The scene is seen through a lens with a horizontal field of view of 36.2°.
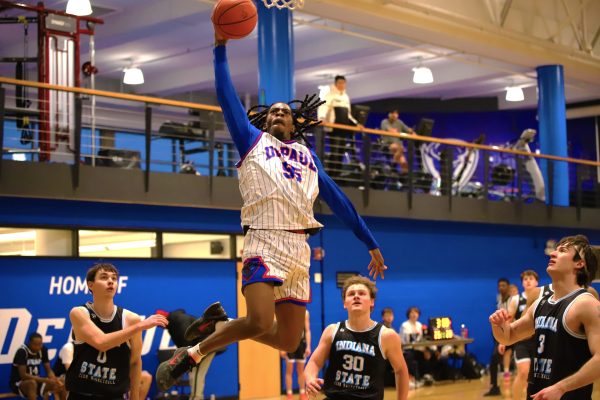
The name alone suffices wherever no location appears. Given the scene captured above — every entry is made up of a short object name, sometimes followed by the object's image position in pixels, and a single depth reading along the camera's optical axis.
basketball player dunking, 4.68
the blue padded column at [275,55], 13.36
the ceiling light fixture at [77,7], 12.44
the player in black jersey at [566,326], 4.54
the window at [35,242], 11.52
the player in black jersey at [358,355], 5.80
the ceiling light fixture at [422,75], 18.37
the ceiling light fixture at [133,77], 17.95
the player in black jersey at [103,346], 5.57
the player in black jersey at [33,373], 10.97
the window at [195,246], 13.10
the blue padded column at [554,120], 18.31
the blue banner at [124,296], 11.48
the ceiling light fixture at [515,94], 21.22
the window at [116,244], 12.22
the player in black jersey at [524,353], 9.98
